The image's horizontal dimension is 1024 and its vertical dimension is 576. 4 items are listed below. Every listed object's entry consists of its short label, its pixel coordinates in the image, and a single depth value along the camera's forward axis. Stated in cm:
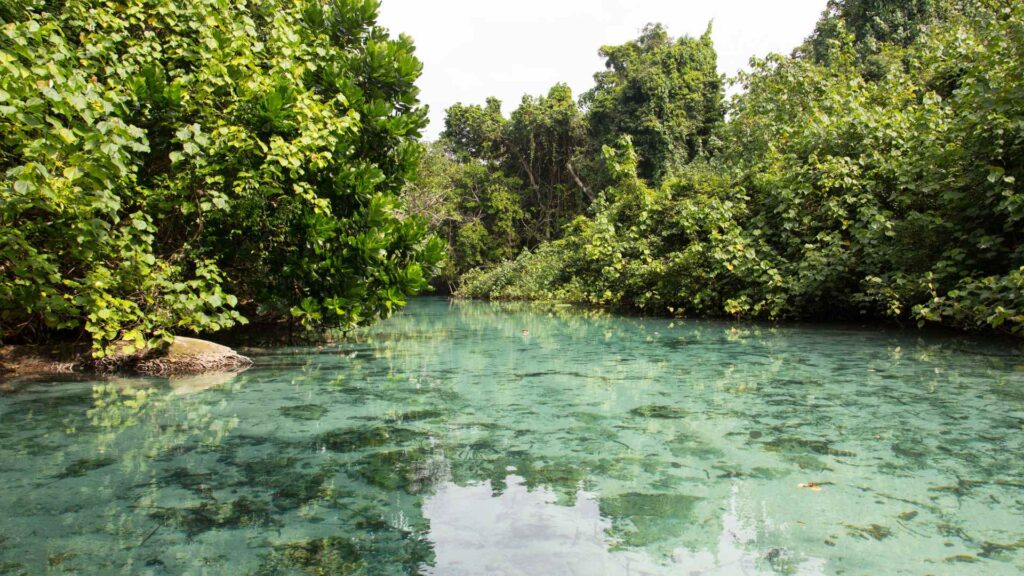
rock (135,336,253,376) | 585
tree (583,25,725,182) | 2211
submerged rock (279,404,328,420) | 408
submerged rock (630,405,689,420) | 408
